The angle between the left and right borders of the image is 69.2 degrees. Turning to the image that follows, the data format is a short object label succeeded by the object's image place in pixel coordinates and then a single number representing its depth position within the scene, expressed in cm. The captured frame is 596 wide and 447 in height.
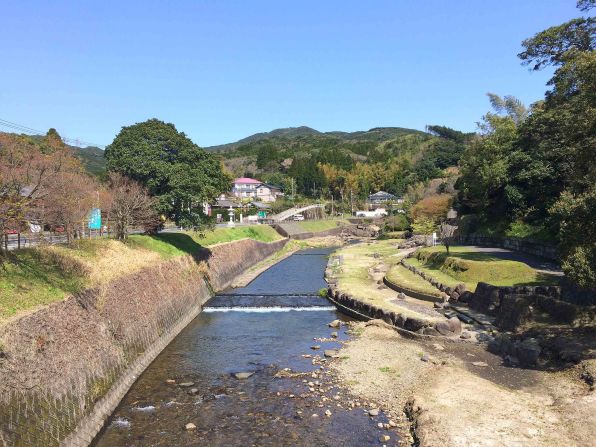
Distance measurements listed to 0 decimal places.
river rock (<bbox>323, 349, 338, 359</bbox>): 2335
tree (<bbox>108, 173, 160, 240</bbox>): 3375
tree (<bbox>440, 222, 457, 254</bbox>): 6153
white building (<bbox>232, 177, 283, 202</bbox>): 14975
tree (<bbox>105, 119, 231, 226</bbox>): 3619
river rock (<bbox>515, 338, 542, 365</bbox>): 2006
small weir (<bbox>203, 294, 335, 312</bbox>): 3509
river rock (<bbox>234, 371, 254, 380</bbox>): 2072
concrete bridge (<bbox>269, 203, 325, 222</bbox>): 10258
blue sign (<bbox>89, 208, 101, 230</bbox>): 3080
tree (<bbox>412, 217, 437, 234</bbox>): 6856
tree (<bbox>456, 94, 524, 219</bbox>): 4716
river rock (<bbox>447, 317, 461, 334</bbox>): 2531
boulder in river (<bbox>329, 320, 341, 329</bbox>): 2966
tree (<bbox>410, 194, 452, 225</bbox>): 7369
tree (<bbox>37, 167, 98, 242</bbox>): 2603
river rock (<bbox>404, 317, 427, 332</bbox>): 2603
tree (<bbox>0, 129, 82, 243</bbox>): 1752
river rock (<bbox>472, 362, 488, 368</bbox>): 2053
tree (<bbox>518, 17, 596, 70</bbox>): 2800
